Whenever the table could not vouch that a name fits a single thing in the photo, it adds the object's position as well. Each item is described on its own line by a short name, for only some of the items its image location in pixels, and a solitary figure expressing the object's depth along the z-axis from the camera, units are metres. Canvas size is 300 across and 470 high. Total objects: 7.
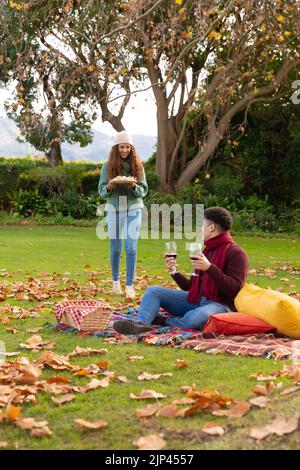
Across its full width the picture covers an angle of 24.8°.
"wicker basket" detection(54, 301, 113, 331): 6.57
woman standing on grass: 8.99
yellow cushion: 6.02
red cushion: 6.13
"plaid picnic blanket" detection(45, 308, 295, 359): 5.50
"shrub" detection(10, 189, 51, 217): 23.75
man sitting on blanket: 6.37
